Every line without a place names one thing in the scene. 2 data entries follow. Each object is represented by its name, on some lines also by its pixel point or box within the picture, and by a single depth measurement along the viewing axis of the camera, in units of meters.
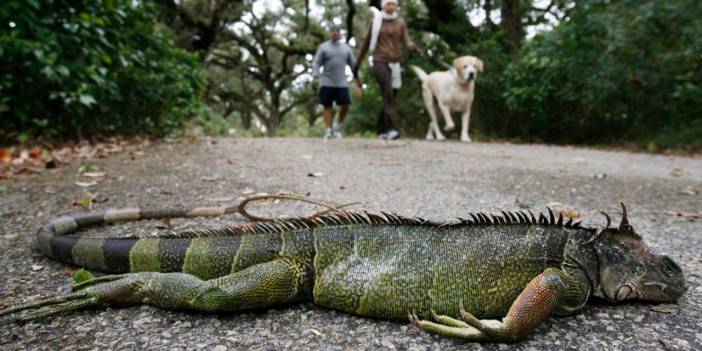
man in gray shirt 8.68
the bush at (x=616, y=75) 7.53
